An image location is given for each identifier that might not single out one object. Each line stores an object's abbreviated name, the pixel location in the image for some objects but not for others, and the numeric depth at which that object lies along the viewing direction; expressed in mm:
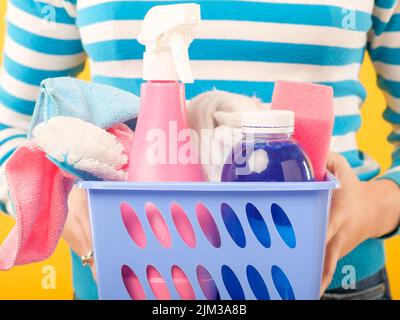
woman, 1454
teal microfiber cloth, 1131
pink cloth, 1117
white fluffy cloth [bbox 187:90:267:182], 1145
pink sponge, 1131
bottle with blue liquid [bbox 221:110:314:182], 1084
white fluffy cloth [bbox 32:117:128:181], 1075
